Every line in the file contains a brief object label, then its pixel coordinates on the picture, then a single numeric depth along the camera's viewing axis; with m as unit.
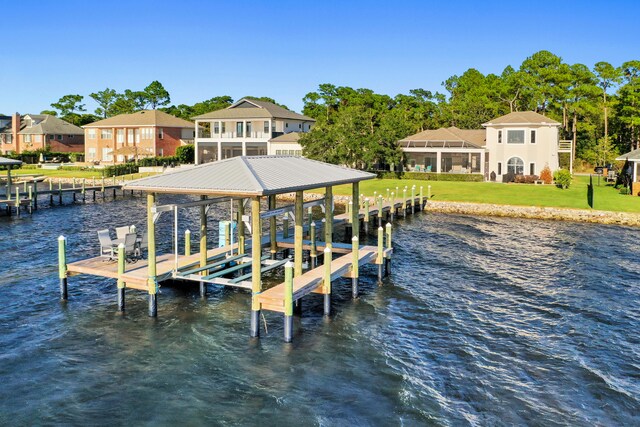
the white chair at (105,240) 22.43
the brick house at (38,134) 107.06
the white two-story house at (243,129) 83.31
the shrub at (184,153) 88.88
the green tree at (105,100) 136.12
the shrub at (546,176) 63.00
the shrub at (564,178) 57.53
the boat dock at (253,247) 17.84
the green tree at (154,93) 135.12
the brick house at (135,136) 94.31
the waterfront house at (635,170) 50.12
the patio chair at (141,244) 22.73
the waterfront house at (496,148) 65.94
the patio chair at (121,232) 24.67
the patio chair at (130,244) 21.64
